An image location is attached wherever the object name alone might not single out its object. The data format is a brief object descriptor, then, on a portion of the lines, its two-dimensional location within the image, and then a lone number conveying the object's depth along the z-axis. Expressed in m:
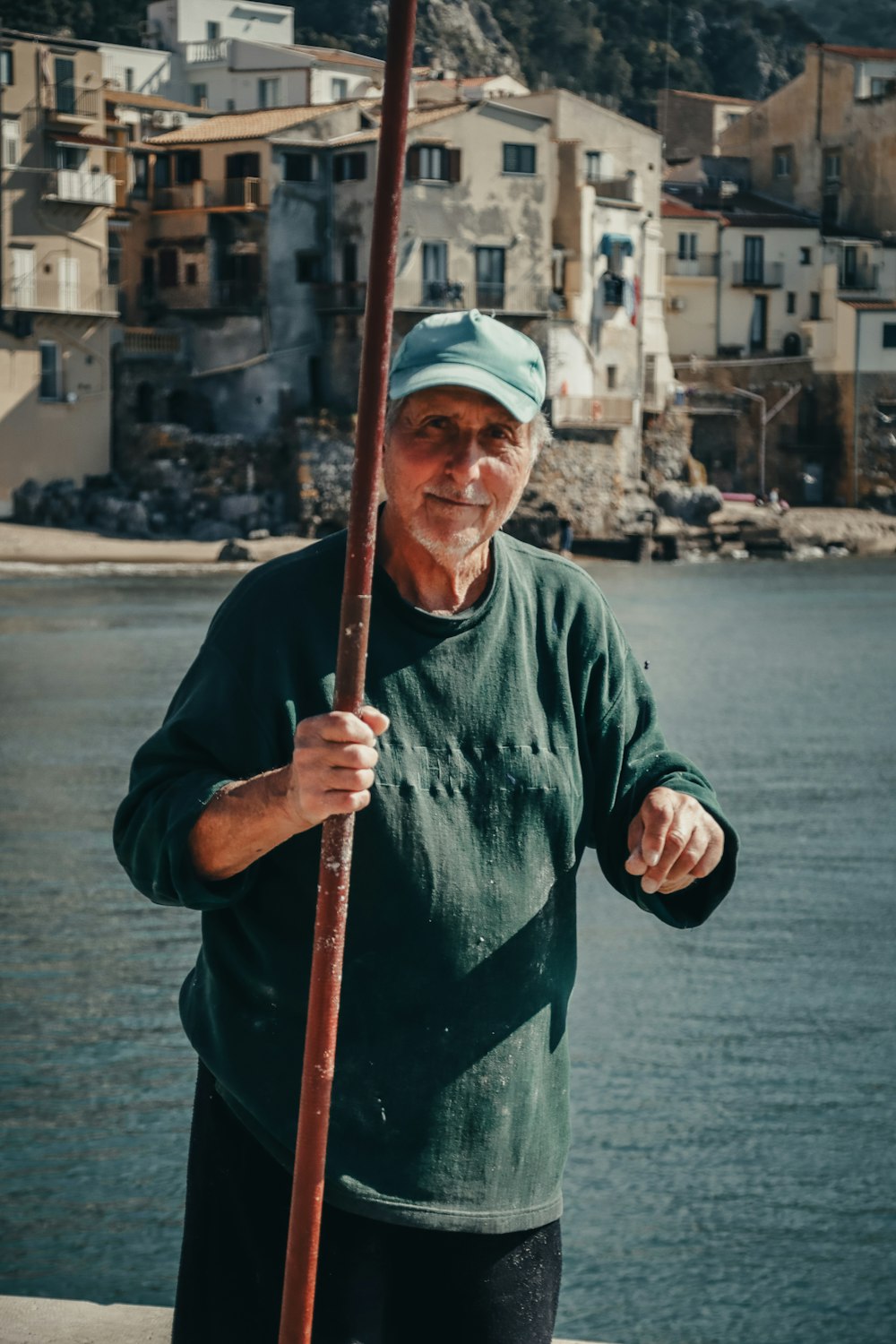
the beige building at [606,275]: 52.53
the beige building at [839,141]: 65.00
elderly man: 2.48
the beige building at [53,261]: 46.84
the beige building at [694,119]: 78.75
